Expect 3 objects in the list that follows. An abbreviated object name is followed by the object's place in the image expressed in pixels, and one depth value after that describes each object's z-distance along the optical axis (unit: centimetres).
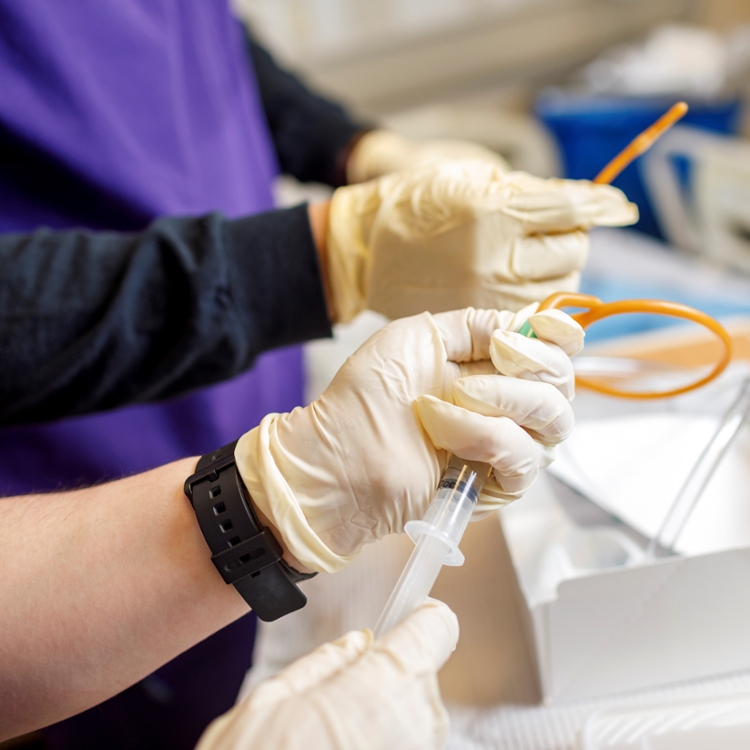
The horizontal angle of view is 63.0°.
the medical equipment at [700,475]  57
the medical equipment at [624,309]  53
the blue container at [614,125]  160
